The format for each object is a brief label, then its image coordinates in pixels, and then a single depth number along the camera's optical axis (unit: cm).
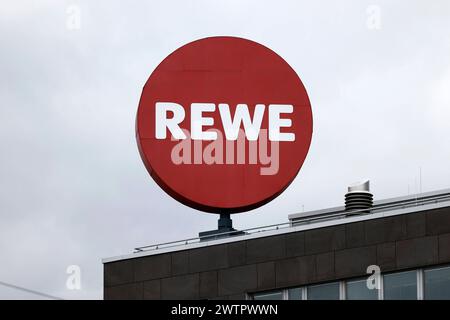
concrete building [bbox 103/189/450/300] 4469
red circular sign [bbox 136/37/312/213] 5131
